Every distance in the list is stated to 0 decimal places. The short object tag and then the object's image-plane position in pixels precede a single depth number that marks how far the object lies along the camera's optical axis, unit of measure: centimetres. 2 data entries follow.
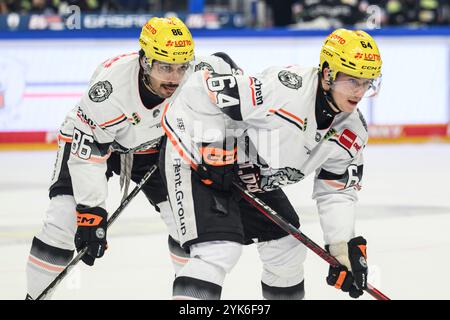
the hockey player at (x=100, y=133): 872
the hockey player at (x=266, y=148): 762
